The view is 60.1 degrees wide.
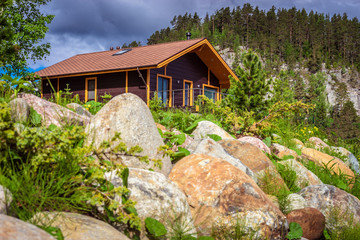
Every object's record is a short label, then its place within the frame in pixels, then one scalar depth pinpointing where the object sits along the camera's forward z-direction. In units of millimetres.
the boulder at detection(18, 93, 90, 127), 4023
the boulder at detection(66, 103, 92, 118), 4877
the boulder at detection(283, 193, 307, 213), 4154
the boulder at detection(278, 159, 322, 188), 5531
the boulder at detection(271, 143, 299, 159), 6897
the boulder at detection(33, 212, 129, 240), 2103
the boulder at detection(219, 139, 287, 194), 4656
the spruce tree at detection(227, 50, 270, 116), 10516
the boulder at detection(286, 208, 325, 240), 3924
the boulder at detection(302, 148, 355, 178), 7421
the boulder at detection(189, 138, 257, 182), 4512
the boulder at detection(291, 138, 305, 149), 8902
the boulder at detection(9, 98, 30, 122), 3269
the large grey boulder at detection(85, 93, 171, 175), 3571
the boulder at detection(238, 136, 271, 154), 6664
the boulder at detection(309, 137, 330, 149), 10506
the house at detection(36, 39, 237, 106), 17628
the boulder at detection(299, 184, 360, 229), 4281
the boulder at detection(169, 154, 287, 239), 3195
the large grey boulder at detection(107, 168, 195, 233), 2803
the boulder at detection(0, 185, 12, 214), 2101
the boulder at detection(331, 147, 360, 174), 9335
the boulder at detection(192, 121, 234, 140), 6402
